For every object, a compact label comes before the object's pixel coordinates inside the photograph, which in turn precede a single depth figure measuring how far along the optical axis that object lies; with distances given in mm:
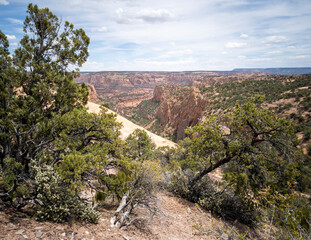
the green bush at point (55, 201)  4866
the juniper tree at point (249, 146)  7055
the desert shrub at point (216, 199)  8391
